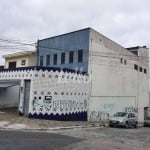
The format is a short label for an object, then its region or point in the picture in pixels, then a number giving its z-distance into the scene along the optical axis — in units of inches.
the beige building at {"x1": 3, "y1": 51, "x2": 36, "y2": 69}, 908.1
